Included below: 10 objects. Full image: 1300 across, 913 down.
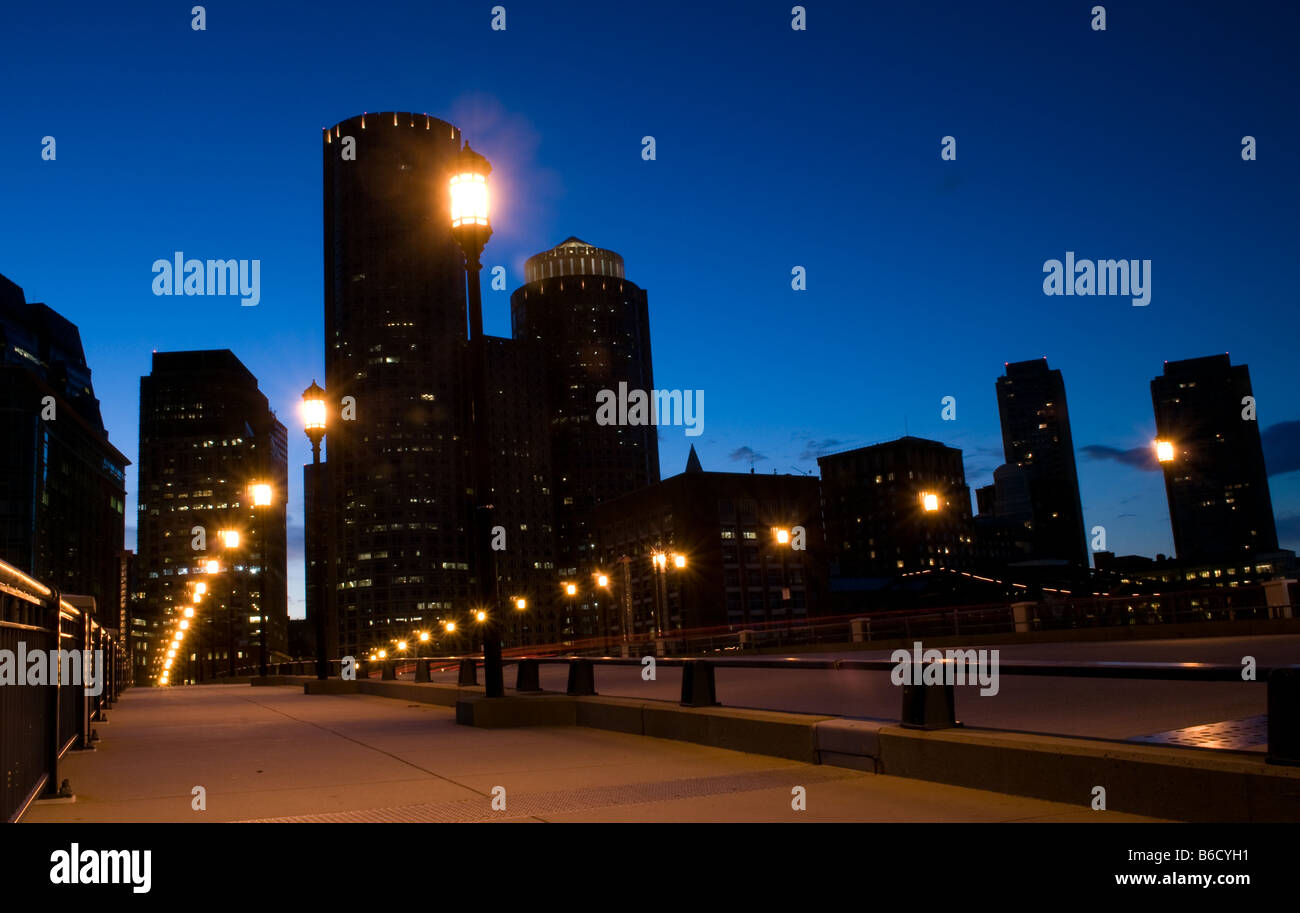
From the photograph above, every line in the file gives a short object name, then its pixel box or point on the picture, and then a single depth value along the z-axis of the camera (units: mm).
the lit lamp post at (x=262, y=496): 31902
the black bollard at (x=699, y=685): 10828
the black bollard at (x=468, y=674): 18203
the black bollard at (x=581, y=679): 13859
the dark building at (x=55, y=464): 128875
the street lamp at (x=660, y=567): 55731
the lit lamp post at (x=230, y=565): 39312
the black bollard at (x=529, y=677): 14602
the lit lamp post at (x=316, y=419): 23484
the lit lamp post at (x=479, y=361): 13545
